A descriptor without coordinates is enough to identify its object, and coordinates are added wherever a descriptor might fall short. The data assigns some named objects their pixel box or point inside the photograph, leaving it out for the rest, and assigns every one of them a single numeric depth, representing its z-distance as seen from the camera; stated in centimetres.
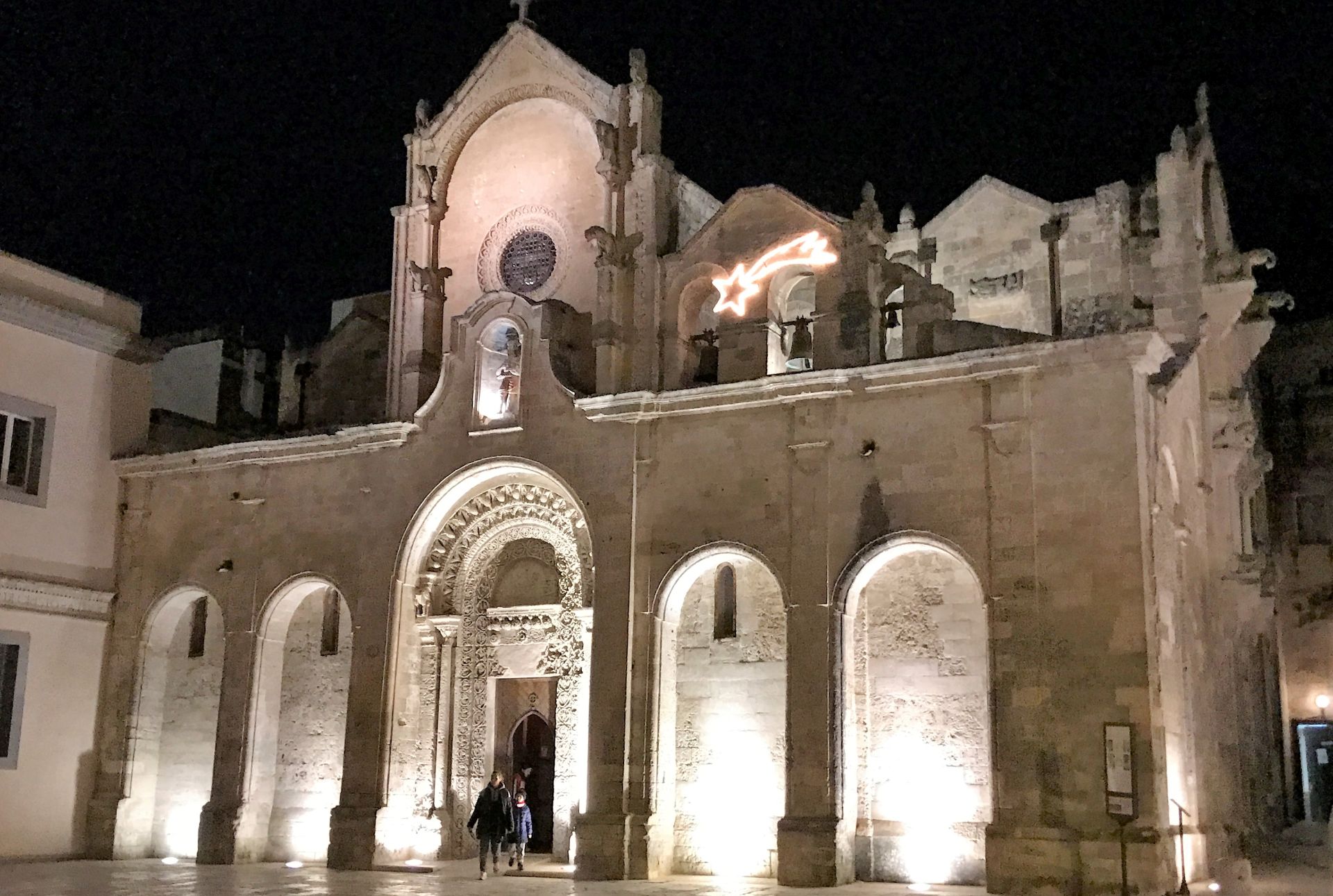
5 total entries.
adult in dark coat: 1914
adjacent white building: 2322
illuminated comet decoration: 2038
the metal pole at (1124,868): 1581
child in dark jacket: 2003
